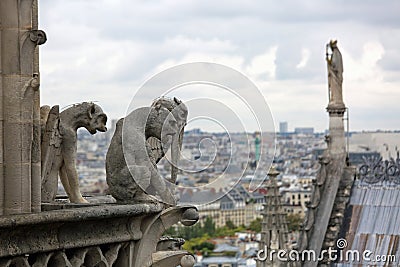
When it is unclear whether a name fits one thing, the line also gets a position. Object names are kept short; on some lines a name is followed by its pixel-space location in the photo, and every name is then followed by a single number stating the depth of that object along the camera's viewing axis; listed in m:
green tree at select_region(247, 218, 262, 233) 121.92
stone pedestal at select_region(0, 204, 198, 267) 7.22
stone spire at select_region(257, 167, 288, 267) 32.84
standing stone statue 33.62
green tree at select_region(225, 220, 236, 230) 138.00
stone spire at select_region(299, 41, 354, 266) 32.72
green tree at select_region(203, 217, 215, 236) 129.62
